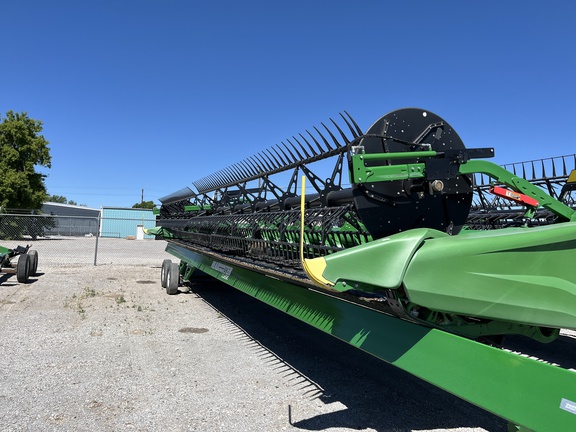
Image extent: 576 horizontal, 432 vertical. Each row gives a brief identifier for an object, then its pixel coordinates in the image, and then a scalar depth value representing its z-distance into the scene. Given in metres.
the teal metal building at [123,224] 36.78
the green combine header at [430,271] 1.90
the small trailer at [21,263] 10.01
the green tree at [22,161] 28.41
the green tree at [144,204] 71.50
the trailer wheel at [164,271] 9.87
